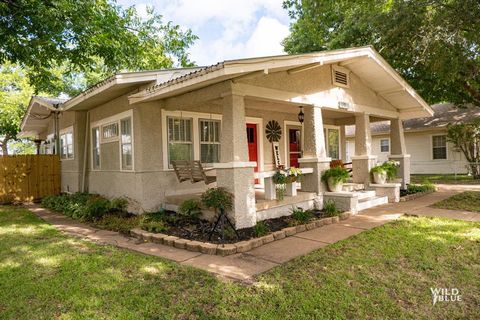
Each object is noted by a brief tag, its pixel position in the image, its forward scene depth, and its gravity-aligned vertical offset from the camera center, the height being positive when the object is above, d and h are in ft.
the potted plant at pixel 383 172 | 29.27 -1.05
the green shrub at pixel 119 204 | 24.58 -2.80
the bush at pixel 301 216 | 20.70 -3.55
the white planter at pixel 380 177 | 29.37 -1.53
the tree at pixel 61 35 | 23.80 +11.56
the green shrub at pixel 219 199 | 17.81 -1.94
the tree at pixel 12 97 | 62.80 +15.88
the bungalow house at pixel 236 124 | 18.47 +3.69
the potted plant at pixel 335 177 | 23.43 -1.16
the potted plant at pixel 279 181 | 21.03 -1.15
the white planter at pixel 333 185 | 23.84 -1.79
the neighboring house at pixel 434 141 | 57.82 +3.61
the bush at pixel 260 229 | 17.51 -3.74
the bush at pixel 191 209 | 20.58 -2.84
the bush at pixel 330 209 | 22.71 -3.47
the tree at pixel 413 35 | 32.12 +15.26
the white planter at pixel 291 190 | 22.39 -1.91
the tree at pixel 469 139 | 48.06 +3.05
